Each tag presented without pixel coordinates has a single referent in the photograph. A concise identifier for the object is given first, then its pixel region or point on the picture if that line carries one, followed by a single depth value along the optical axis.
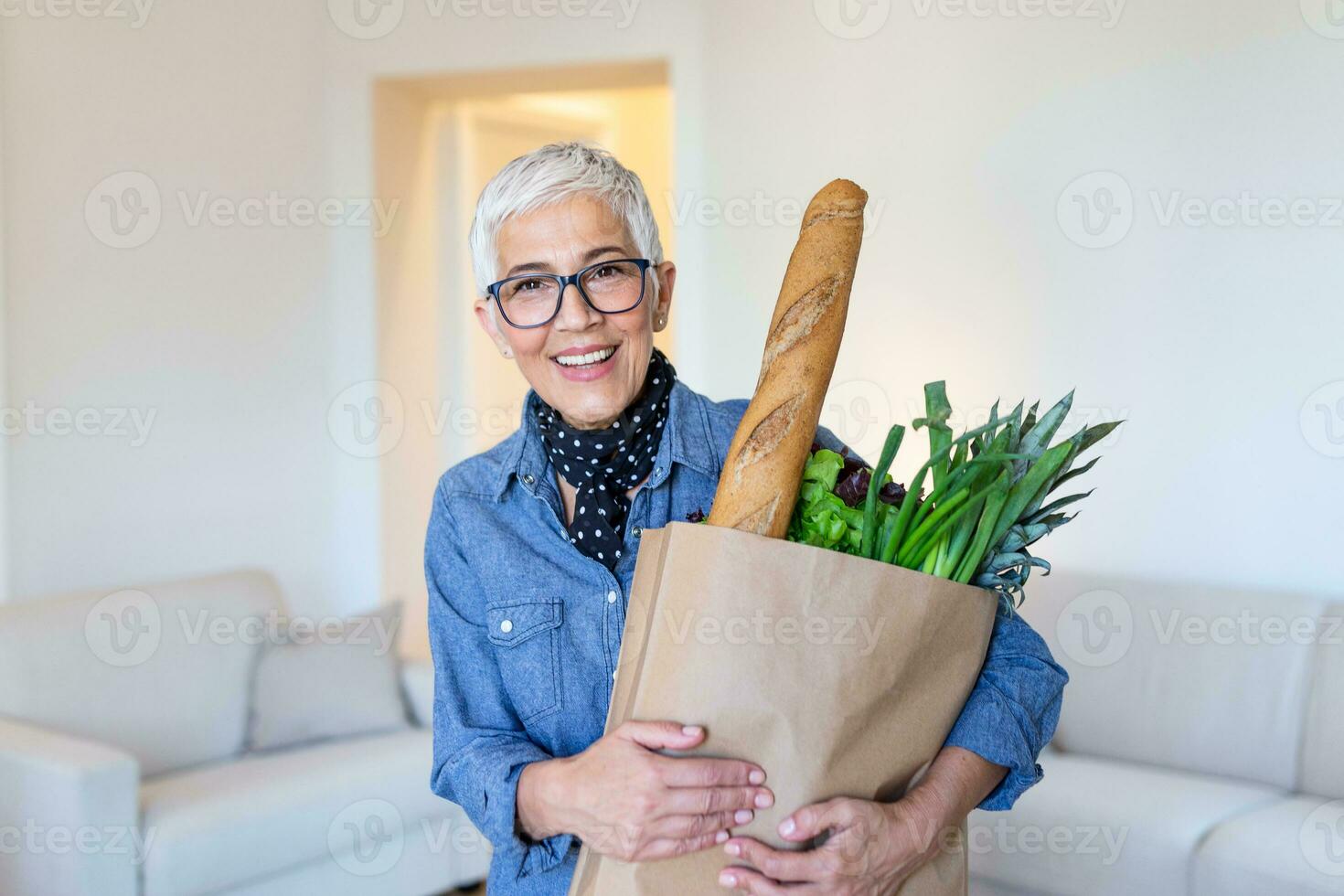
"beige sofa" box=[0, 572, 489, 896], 2.80
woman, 1.24
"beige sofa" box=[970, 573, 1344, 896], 2.80
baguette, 1.12
